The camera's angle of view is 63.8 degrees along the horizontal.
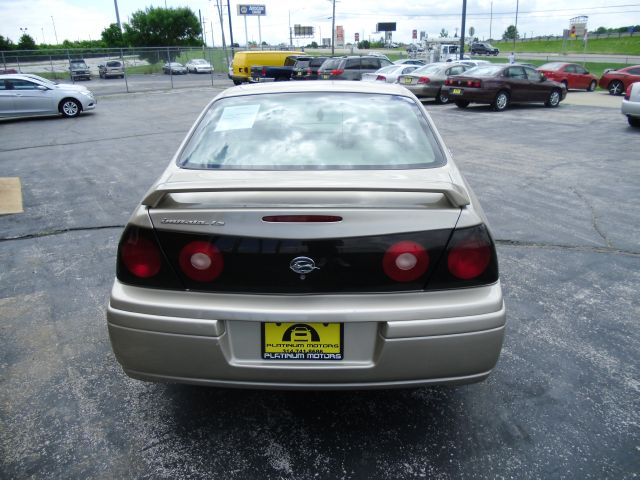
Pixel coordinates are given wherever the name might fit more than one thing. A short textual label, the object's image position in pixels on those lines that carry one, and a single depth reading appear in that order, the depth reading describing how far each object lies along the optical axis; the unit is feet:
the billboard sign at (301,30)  313.55
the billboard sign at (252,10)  214.48
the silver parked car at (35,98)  51.34
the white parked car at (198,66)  136.71
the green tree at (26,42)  235.77
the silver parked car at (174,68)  100.40
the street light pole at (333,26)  175.78
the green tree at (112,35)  229.66
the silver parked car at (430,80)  60.75
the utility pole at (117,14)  163.32
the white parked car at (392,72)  64.18
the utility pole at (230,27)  160.70
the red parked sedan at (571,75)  78.12
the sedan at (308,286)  6.93
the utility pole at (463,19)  99.20
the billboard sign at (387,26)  235.61
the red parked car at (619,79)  71.56
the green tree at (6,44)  209.70
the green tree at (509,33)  385.46
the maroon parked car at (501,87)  53.72
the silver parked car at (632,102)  39.50
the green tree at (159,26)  217.36
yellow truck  94.02
